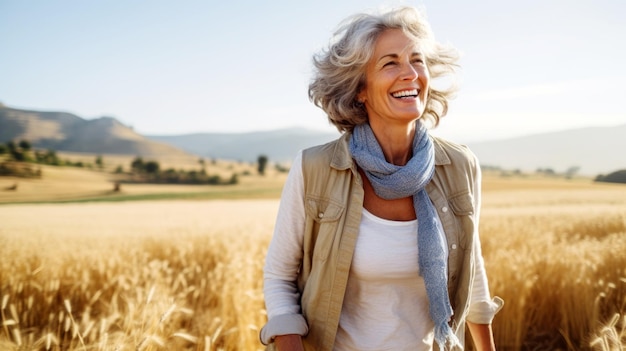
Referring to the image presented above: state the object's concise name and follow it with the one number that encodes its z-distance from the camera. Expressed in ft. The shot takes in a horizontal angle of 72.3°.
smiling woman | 5.53
